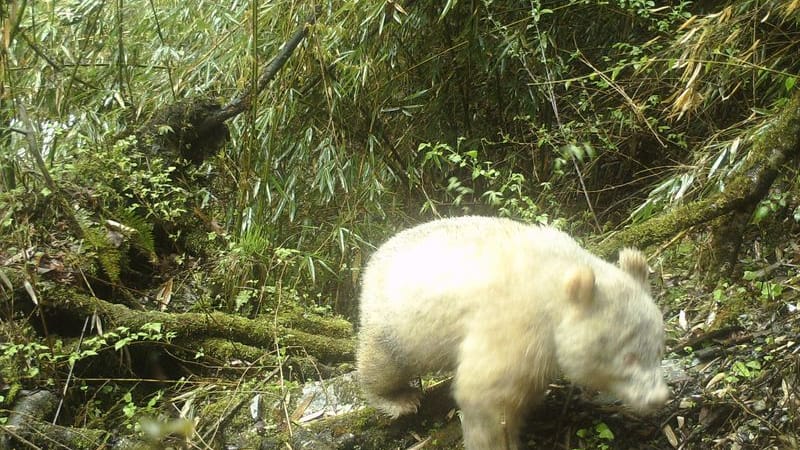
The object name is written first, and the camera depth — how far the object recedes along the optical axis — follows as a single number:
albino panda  3.16
